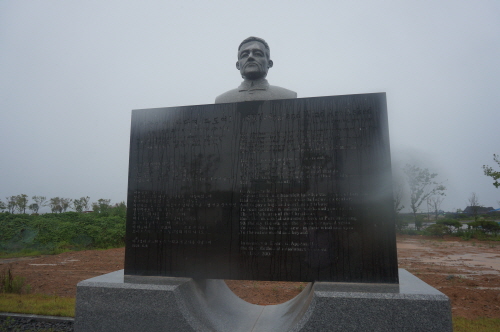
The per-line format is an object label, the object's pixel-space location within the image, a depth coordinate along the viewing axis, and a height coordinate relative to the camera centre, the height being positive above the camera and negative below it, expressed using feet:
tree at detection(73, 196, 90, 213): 108.39 -0.10
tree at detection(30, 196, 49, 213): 116.78 +1.11
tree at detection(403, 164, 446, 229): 100.63 +5.73
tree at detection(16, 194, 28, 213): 106.63 +0.67
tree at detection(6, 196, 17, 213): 103.02 -0.04
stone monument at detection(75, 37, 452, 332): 10.12 -0.64
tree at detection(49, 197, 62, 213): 119.96 -0.09
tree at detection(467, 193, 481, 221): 96.49 -1.96
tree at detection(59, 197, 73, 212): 121.38 -0.30
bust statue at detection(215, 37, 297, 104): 14.19 +6.18
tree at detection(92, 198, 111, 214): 84.64 -0.71
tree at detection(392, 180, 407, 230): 93.30 +1.23
